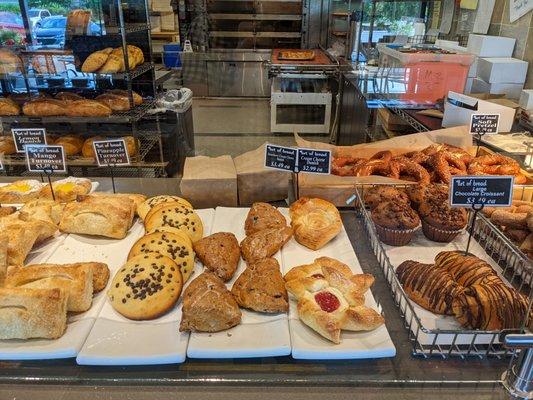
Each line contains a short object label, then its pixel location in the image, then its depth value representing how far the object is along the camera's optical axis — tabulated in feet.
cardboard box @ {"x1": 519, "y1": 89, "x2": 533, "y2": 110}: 9.18
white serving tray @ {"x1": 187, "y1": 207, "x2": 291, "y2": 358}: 3.55
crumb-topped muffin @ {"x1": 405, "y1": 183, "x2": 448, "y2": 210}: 5.24
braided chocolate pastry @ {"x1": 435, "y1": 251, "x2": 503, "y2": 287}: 3.90
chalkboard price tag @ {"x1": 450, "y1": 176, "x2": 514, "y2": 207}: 4.25
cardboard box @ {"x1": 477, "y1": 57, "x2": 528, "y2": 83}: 10.28
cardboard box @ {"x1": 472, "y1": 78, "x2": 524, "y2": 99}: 10.47
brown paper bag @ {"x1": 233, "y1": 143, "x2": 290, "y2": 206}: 6.04
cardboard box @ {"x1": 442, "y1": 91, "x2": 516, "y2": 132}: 8.07
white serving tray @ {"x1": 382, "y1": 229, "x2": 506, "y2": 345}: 3.61
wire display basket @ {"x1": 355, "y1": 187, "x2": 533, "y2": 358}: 3.58
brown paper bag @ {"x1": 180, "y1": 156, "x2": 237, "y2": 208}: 5.99
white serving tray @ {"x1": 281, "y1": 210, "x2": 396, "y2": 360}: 3.52
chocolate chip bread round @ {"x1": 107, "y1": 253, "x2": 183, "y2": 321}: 3.90
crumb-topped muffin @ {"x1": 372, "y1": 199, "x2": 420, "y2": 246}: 4.85
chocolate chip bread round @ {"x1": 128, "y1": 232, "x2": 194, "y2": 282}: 4.43
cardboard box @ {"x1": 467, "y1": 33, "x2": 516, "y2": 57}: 10.95
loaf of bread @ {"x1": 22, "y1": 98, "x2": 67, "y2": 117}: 10.87
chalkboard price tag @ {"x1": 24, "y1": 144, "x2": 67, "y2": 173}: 5.43
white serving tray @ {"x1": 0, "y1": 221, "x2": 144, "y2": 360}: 3.55
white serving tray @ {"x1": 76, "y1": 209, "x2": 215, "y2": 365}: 3.50
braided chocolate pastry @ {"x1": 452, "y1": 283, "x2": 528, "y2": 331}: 3.53
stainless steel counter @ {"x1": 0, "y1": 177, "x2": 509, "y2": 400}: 3.38
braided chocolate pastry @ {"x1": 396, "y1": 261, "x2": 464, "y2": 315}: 3.75
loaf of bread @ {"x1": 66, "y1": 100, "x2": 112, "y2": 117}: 10.80
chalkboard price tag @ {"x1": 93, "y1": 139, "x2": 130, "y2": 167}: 5.79
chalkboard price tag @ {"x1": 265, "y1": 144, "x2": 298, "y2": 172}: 5.36
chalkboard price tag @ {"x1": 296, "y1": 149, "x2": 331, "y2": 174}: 5.28
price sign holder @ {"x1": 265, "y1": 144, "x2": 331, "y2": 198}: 5.29
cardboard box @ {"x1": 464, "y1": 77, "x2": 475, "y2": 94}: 10.95
